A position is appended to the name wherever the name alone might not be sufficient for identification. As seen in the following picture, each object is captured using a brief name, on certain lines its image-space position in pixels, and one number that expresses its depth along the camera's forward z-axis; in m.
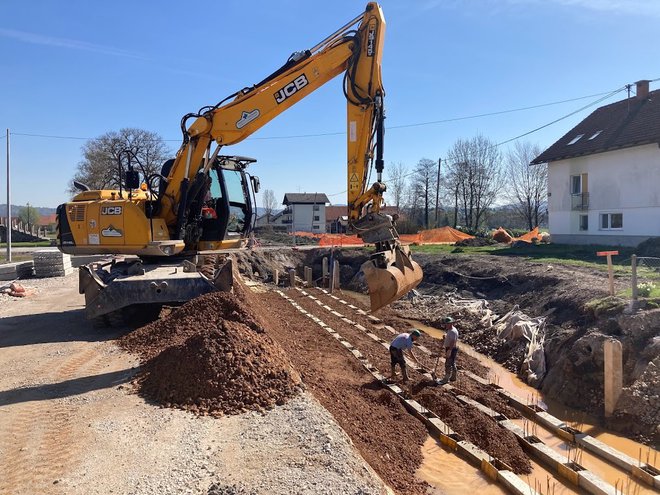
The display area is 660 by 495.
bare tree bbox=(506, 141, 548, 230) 48.91
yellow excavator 7.99
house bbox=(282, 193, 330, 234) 73.38
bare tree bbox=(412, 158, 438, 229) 52.69
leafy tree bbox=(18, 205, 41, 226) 74.31
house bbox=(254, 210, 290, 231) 63.20
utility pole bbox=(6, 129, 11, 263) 24.85
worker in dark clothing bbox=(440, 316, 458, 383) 8.59
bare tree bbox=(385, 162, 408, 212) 59.79
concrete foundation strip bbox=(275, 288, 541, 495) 5.54
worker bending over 8.30
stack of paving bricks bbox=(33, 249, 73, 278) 19.56
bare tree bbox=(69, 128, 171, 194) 37.56
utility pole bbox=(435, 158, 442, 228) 51.39
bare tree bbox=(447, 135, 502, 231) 50.28
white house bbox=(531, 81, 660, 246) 21.52
